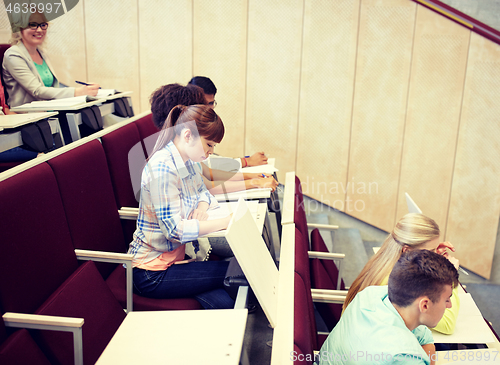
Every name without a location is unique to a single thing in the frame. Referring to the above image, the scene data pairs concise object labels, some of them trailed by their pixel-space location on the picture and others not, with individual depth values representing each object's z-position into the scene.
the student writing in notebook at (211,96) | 2.39
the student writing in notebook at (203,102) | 1.91
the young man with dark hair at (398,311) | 1.10
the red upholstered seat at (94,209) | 1.58
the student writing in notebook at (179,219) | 1.54
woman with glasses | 2.60
